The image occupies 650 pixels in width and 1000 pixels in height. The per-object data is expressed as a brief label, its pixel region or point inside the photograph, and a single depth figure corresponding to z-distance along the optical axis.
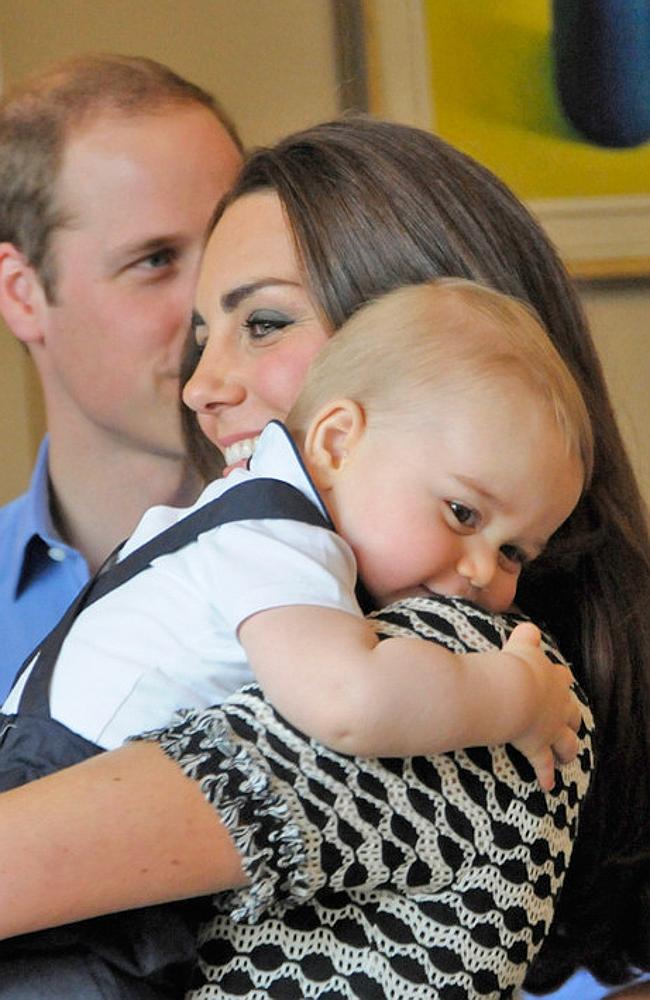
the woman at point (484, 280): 2.89
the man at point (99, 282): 4.63
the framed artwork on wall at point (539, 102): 5.98
